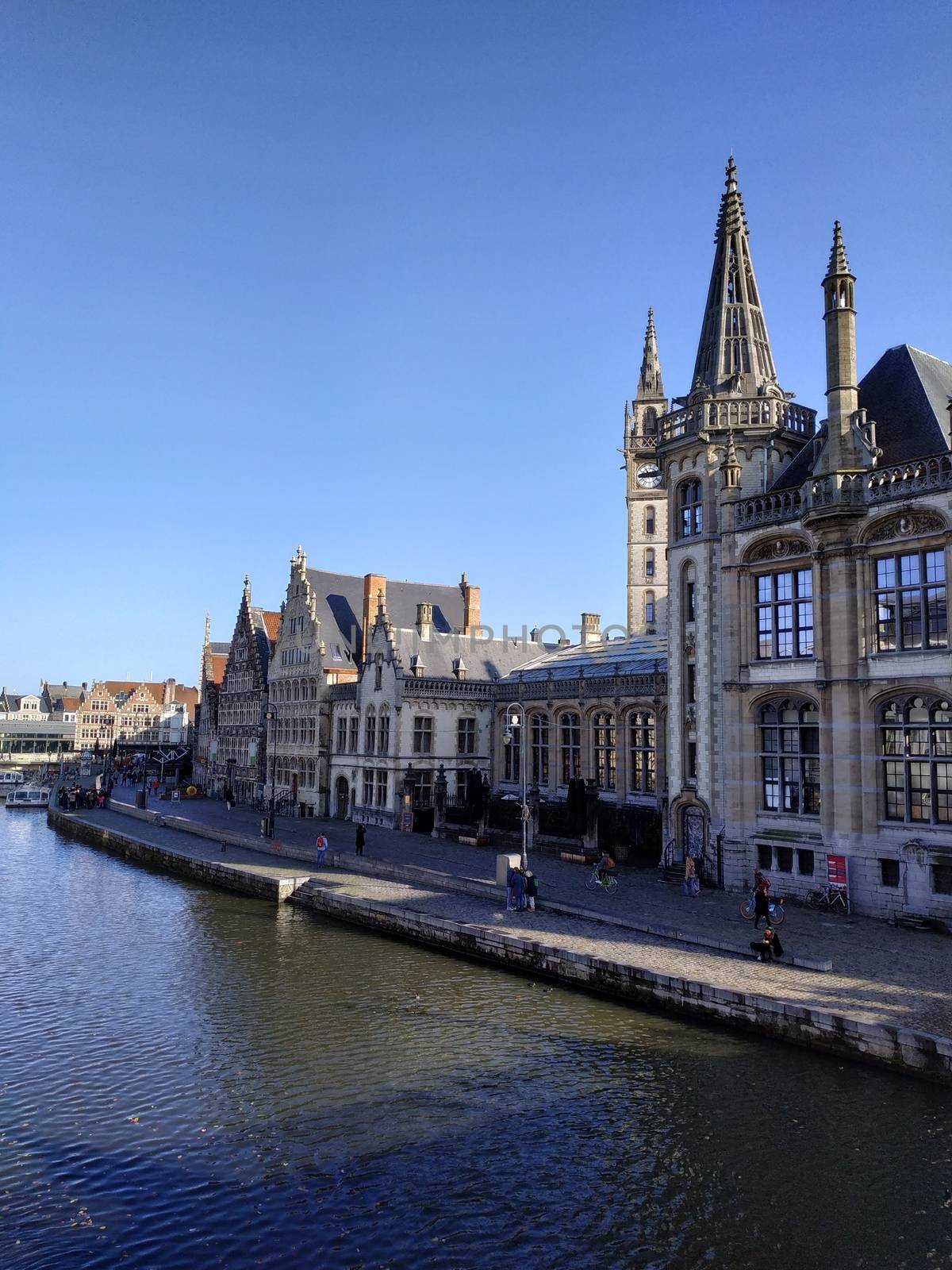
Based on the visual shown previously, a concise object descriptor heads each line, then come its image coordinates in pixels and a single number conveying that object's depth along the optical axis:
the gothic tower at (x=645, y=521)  61.62
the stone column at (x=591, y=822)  36.31
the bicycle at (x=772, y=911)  23.53
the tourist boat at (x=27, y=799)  75.25
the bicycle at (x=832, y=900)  25.02
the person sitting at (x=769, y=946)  19.64
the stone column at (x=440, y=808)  44.22
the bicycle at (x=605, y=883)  28.42
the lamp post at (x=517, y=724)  29.75
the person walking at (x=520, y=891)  26.12
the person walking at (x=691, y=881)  27.77
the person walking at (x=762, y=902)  22.12
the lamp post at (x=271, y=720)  61.34
